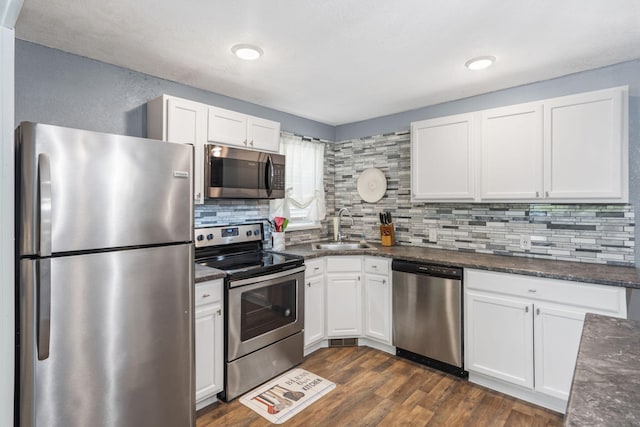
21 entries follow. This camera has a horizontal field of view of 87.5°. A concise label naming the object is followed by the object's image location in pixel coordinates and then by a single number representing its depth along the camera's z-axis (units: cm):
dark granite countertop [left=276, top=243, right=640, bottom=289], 208
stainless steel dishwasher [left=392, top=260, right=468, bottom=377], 262
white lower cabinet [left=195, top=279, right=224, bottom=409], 214
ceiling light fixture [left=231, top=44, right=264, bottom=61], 211
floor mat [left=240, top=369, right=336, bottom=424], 221
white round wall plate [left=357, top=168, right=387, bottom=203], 374
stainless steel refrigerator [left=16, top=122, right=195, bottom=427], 140
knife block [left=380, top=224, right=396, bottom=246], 352
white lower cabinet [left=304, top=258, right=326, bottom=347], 296
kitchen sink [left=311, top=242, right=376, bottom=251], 356
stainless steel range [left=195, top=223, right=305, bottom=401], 232
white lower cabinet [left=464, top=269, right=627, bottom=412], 212
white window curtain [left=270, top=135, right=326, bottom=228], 355
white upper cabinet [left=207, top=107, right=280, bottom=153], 262
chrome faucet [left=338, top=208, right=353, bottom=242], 397
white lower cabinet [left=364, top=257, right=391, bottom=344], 304
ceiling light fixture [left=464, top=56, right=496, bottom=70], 227
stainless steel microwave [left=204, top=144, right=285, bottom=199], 256
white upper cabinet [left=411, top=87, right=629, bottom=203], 225
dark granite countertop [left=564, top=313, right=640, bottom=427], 69
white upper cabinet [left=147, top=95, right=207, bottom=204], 235
